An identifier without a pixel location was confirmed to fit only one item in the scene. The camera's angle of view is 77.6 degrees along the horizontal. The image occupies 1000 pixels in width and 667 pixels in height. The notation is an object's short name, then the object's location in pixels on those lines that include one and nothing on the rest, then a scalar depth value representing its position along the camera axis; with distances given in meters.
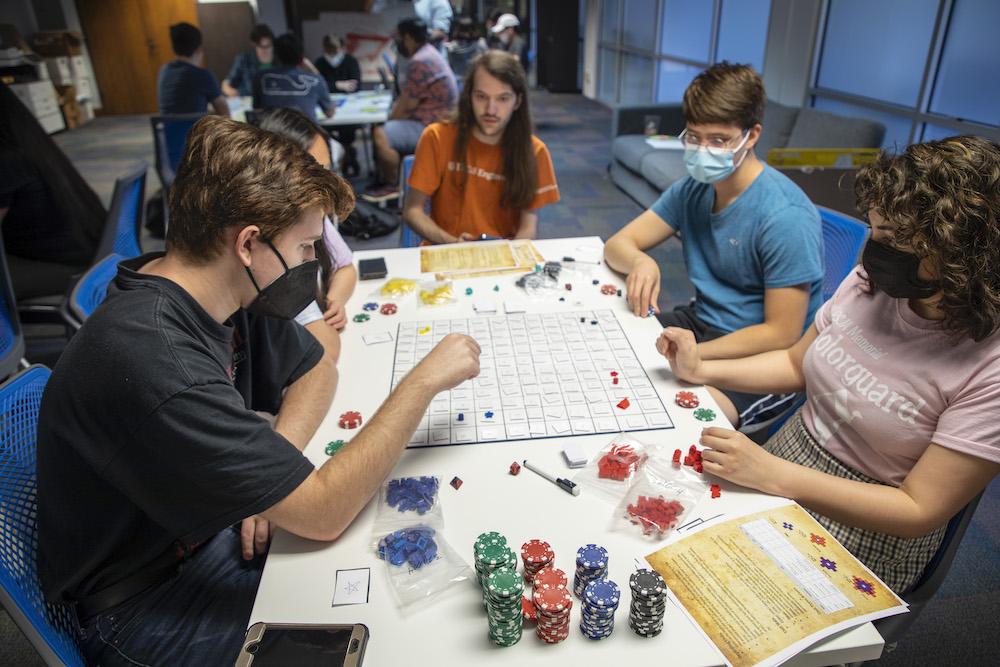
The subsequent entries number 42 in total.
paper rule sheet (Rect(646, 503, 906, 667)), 0.85
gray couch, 3.86
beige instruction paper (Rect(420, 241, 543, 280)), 2.10
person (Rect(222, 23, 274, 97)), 5.68
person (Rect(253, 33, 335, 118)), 4.64
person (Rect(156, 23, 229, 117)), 4.95
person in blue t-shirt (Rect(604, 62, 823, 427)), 1.70
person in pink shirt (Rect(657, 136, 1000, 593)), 1.04
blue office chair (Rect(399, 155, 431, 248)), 2.73
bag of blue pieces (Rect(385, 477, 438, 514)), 1.08
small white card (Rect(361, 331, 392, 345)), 1.65
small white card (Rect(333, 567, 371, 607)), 0.93
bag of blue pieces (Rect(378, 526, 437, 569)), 0.97
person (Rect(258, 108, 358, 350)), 1.62
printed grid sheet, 1.29
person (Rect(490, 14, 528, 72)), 8.47
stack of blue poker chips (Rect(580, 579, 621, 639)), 0.83
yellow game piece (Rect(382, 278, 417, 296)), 1.94
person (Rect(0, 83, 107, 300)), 2.57
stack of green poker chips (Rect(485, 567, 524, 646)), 0.82
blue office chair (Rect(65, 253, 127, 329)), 1.78
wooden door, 9.70
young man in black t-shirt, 0.90
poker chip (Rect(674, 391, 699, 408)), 1.34
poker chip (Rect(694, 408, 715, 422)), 1.30
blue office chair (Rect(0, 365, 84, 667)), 0.93
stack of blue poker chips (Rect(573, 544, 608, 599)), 0.88
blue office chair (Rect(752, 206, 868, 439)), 1.87
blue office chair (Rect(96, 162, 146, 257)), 2.50
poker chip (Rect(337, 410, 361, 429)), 1.31
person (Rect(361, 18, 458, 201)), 4.70
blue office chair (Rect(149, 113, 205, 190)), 4.05
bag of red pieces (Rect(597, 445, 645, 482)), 1.14
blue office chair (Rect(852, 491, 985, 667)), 1.12
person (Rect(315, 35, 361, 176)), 6.04
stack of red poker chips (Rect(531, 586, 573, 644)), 0.82
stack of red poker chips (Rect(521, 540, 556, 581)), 0.93
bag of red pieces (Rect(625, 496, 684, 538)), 1.02
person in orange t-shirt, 2.45
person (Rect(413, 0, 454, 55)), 7.38
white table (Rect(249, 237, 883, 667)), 0.85
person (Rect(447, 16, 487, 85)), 8.29
